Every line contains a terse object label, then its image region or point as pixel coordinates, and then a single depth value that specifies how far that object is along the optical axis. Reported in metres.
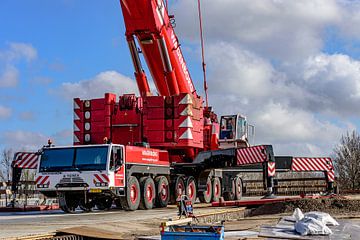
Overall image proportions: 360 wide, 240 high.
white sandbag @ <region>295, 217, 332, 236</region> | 11.54
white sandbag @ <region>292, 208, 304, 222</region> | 14.16
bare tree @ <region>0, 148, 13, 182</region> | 50.53
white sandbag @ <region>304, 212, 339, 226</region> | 12.84
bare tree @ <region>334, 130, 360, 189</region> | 46.41
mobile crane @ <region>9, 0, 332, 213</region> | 18.89
